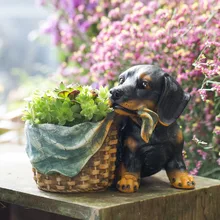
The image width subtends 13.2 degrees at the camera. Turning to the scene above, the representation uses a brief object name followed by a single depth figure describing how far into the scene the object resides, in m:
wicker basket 1.45
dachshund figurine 1.45
